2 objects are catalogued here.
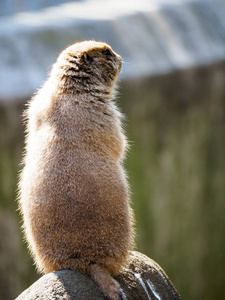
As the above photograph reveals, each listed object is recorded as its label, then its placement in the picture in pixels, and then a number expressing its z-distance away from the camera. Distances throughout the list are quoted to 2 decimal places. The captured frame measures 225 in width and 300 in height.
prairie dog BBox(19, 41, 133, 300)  7.70
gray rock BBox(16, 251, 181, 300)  7.36
